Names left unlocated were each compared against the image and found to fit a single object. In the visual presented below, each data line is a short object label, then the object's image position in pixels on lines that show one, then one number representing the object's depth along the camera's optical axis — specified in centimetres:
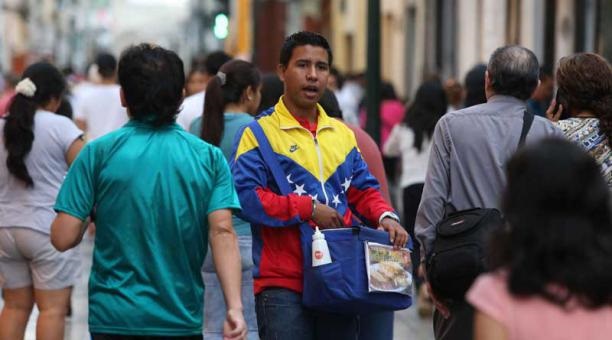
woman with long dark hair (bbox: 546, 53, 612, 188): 1455
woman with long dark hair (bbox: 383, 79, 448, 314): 2505
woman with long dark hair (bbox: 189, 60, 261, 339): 1708
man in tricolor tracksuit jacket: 1373
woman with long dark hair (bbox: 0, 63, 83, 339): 1759
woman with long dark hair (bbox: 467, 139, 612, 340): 784
